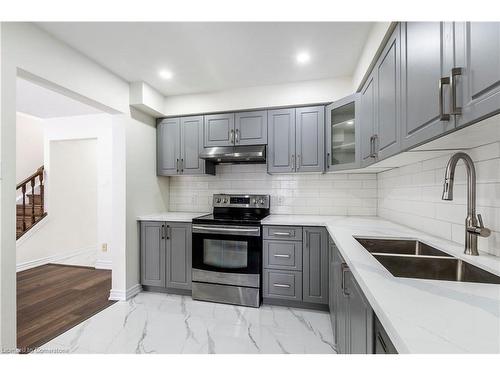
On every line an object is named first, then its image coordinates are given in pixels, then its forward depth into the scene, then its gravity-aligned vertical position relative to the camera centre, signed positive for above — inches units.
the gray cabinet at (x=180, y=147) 119.0 +20.4
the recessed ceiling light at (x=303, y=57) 84.7 +47.7
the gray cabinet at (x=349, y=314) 35.1 -24.1
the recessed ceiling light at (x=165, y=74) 97.2 +47.5
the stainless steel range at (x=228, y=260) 97.0 -31.3
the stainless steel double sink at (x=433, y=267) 38.4 -14.8
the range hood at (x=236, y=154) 106.3 +15.2
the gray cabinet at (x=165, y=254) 106.9 -31.6
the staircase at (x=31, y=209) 147.7 -15.7
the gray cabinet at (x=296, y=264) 92.4 -31.4
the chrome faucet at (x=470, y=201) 41.3 -2.6
